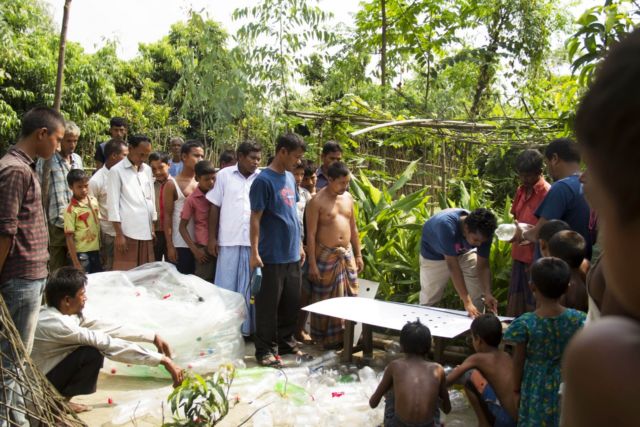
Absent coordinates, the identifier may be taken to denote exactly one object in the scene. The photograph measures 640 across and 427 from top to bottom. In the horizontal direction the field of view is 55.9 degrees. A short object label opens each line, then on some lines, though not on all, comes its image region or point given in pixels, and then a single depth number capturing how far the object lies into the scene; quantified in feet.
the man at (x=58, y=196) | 17.03
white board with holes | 13.44
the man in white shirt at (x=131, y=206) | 17.42
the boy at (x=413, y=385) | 10.19
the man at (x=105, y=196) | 17.92
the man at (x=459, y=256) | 13.85
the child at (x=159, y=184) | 20.06
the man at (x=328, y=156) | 19.83
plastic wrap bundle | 14.32
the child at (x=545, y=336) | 9.42
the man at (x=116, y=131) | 21.04
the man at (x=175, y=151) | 24.81
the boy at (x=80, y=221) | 16.89
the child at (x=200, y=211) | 18.17
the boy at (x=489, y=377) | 10.69
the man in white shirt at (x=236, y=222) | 17.52
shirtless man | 17.12
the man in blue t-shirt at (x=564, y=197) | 12.69
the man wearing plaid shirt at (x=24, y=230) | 9.41
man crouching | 10.96
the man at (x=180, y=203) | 18.84
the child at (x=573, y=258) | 10.61
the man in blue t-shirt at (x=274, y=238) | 15.61
